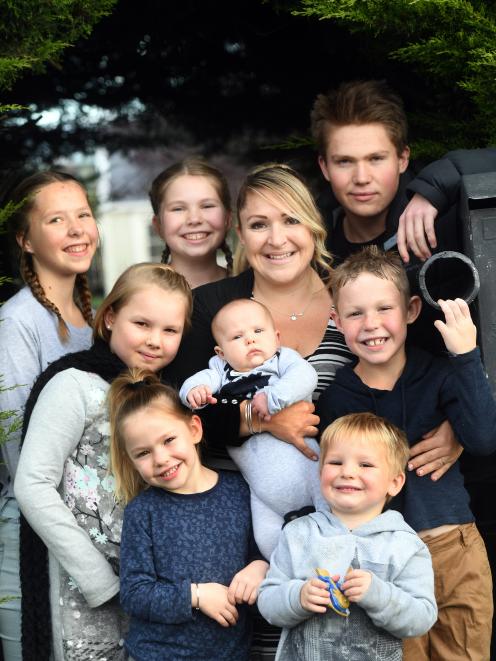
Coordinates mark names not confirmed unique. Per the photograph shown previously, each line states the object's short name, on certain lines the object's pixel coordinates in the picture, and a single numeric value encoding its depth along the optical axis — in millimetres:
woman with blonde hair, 3633
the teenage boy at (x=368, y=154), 4180
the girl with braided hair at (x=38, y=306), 3654
